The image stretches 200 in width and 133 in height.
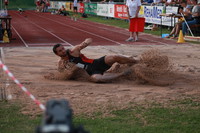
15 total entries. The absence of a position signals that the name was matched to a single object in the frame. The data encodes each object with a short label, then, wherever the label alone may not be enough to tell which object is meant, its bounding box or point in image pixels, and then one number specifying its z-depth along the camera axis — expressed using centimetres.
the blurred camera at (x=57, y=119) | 186
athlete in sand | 793
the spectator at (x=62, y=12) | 3991
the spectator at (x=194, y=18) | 1642
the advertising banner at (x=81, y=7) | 4179
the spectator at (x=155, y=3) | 2180
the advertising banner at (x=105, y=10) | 3141
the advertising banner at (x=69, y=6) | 4837
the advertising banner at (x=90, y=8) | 3683
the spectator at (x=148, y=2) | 2413
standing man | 1584
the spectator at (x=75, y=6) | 4172
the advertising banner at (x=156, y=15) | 2022
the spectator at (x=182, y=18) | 1664
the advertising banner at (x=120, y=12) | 2797
